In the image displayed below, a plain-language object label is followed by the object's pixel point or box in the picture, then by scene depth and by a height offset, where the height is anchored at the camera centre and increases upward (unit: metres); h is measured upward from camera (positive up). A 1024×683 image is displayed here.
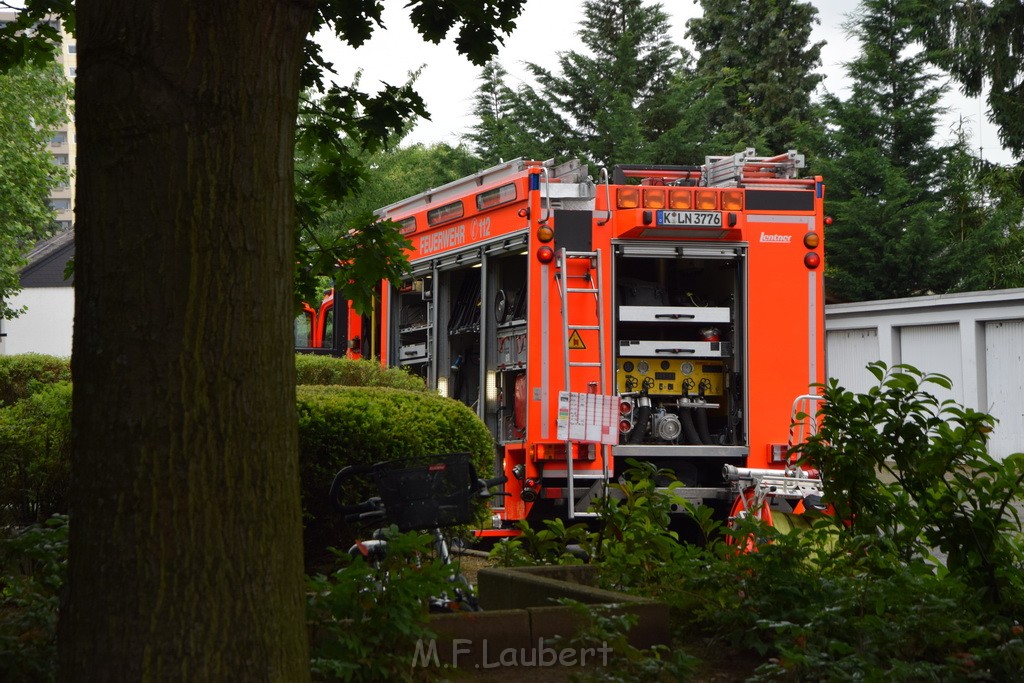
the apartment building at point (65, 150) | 116.06 +29.57
